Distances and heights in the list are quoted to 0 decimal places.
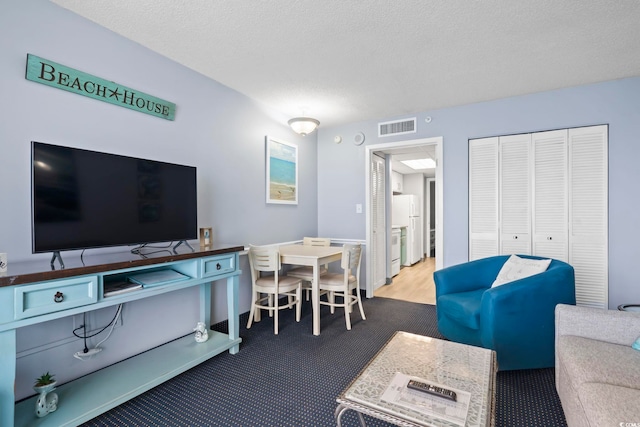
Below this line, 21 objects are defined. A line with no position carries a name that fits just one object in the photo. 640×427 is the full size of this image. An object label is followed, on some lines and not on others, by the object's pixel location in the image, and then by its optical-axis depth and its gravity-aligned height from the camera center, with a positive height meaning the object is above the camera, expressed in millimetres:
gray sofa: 1215 -766
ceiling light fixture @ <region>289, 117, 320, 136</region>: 3365 +998
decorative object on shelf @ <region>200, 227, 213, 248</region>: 2730 -211
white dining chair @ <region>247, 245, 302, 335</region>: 3061 -725
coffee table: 1187 -800
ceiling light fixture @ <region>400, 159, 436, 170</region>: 6160 +1040
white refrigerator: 6703 -151
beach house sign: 1925 +909
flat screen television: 1682 +90
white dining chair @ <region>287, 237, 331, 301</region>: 3455 -692
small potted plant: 1637 -1016
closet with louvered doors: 3166 +137
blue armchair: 2188 -772
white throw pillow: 2505 -487
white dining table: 3025 -486
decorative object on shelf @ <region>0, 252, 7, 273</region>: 1485 -241
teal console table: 1442 -524
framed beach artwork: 3806 +542
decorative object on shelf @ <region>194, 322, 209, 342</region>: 2587 -1027
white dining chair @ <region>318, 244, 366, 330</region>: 3193 -733
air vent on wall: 4090 +1175
